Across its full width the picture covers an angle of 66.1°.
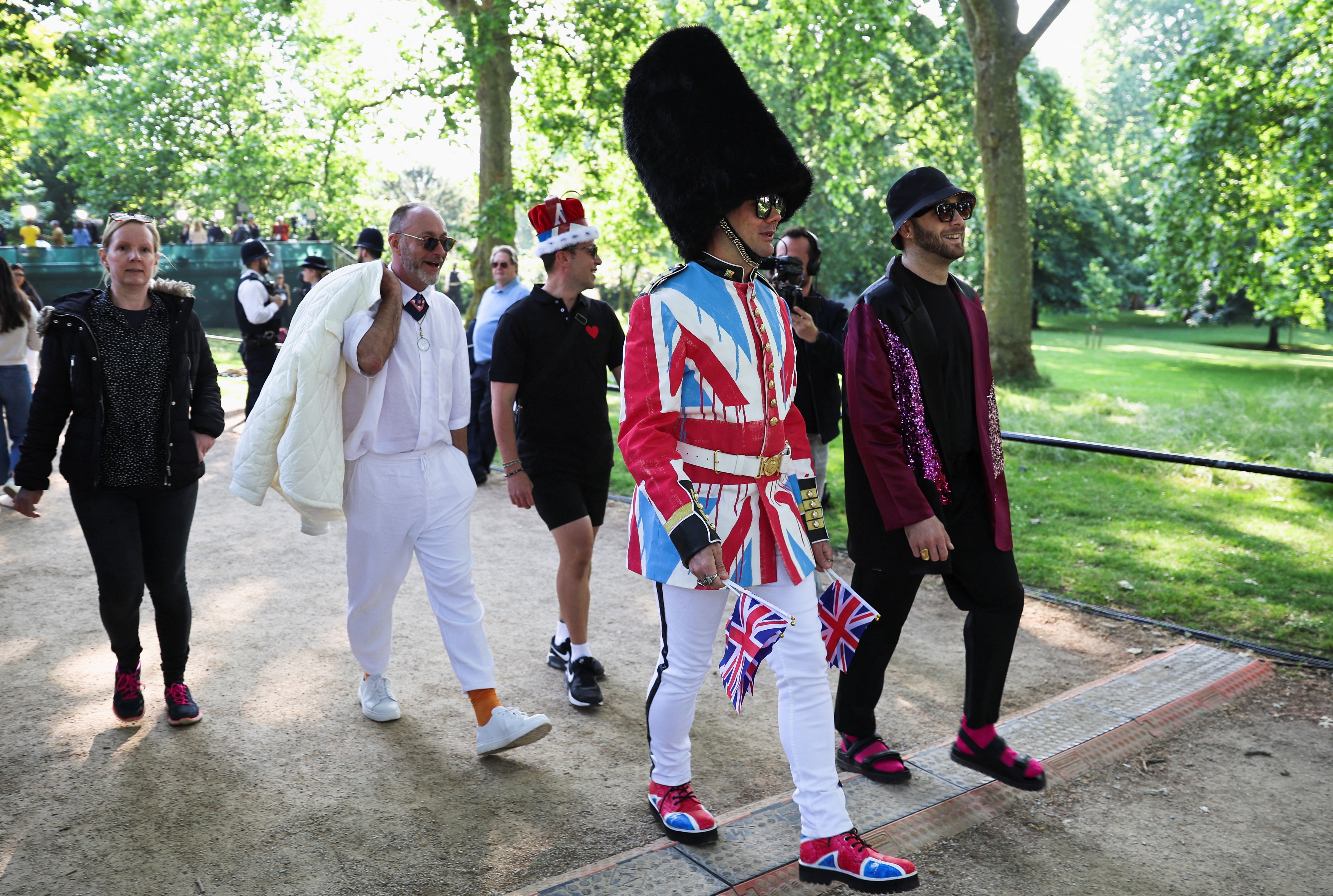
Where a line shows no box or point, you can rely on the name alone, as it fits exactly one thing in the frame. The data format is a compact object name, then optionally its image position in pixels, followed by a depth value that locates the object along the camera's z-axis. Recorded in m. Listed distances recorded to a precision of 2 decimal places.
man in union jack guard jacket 3.04
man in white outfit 3.99
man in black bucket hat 3.68
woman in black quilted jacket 4.05
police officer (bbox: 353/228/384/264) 6.62
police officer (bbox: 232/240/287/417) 10.41
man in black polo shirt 4.69
